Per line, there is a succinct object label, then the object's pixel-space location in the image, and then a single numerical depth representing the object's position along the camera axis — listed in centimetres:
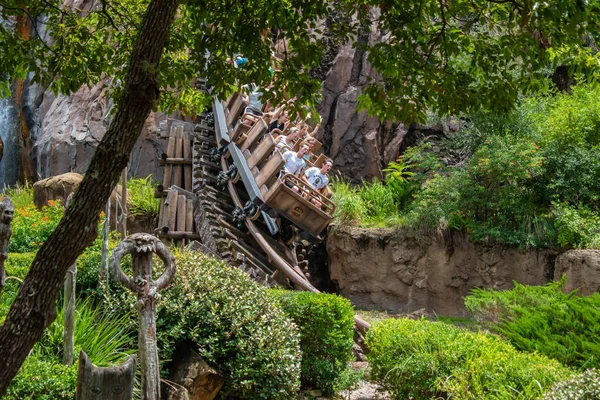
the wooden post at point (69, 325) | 703
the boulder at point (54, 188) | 1717
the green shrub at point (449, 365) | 730
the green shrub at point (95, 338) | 748
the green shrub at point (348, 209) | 1678
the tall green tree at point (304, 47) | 569
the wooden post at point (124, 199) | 859
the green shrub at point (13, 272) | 827
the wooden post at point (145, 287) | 574
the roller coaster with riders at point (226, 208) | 1355
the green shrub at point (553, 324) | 838
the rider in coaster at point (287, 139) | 1459
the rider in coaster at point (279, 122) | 1543
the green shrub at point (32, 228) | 1263
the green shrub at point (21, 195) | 1881
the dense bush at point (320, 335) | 950
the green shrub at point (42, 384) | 622
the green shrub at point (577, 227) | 1419
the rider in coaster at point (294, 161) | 1409
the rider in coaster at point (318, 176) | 1436
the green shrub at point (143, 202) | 1800
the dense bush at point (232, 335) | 811
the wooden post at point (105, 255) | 825
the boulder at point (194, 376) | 784
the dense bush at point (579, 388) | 630
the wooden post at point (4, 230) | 495
